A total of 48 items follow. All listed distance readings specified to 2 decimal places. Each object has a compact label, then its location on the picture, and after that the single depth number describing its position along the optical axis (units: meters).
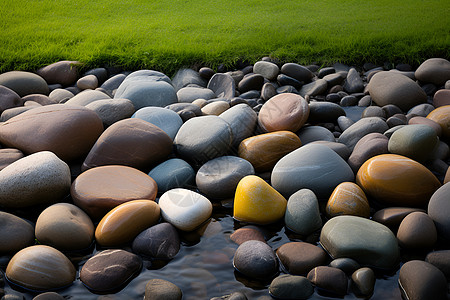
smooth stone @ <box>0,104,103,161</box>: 4.04
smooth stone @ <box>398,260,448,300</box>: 2.49
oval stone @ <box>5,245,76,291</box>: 2.72
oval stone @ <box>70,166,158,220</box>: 3.46
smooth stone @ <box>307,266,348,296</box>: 2.63
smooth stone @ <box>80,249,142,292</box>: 2.72
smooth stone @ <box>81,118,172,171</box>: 4.02
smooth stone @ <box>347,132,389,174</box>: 4.00
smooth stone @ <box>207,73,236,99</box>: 5.84
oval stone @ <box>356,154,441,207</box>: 3.48
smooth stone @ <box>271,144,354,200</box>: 3.71
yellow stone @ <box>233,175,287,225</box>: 3.44
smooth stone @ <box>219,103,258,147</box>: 4.61
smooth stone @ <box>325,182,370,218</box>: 3.36
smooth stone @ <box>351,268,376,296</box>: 2.62
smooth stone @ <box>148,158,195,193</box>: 3.94
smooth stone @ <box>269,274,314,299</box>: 2.60
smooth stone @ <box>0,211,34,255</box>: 3.00
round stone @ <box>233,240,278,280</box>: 2.81
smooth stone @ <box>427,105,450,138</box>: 4.40
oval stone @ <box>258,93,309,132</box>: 4.61
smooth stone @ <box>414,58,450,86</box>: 5.67
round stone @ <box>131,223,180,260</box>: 3.04
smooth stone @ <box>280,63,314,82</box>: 6.04
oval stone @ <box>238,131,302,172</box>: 4.22
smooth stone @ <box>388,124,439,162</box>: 3.84
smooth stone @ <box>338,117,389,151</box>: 4.47
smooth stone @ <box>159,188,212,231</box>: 3.33
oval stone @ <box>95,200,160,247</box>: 3.14
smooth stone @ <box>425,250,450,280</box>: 2.74
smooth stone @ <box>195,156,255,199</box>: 3.82
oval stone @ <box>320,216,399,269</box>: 2.86
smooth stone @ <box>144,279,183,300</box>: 2.55
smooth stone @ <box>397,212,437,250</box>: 2.96
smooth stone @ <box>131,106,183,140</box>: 4.59
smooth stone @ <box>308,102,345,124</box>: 4.92
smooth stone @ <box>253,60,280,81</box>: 6.09
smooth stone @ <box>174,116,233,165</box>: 4.20
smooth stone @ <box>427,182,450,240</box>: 3.07
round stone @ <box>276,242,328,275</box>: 2.85
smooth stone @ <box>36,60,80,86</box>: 6.35
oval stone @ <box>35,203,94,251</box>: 3.04
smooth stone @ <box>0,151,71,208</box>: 3.41
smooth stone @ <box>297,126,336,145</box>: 4.59
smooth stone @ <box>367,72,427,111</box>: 5.26
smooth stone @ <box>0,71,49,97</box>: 5.79
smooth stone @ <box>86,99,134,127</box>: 4.65
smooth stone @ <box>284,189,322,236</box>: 3.26
